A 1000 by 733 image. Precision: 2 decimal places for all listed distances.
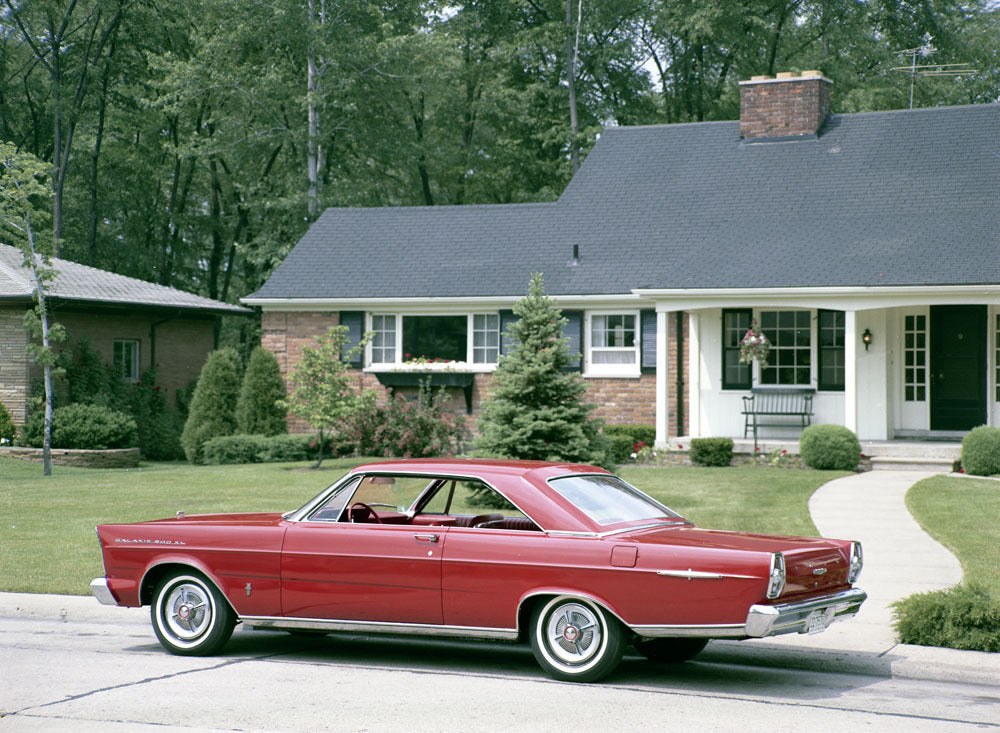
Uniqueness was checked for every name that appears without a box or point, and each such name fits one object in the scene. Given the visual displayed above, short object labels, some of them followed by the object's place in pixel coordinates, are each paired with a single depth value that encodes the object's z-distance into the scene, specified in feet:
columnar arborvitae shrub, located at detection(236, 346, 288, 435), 89.35
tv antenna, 113.91
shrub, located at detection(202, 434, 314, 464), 84.48
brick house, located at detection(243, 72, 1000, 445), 75.46
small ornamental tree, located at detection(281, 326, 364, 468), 77.05
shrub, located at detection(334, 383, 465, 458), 78.97
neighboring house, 88.89
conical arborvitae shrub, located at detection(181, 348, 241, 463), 89.56
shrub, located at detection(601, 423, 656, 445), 79.71
